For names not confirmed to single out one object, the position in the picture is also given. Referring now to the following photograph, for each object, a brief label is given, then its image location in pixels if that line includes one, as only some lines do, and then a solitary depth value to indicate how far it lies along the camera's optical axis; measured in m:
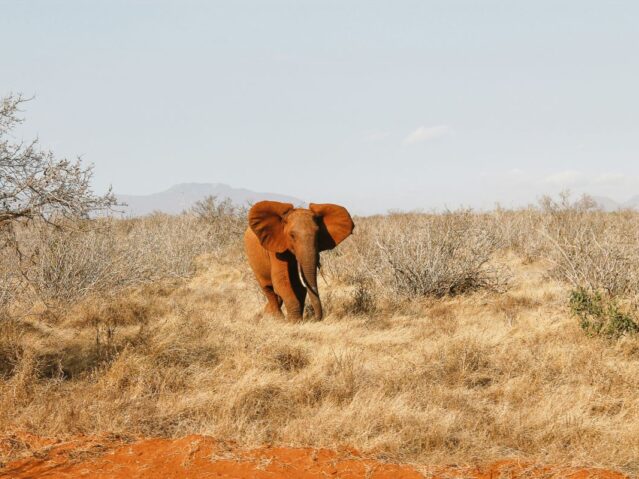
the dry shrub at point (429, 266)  21.45
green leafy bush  14.63
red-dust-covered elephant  16.59
